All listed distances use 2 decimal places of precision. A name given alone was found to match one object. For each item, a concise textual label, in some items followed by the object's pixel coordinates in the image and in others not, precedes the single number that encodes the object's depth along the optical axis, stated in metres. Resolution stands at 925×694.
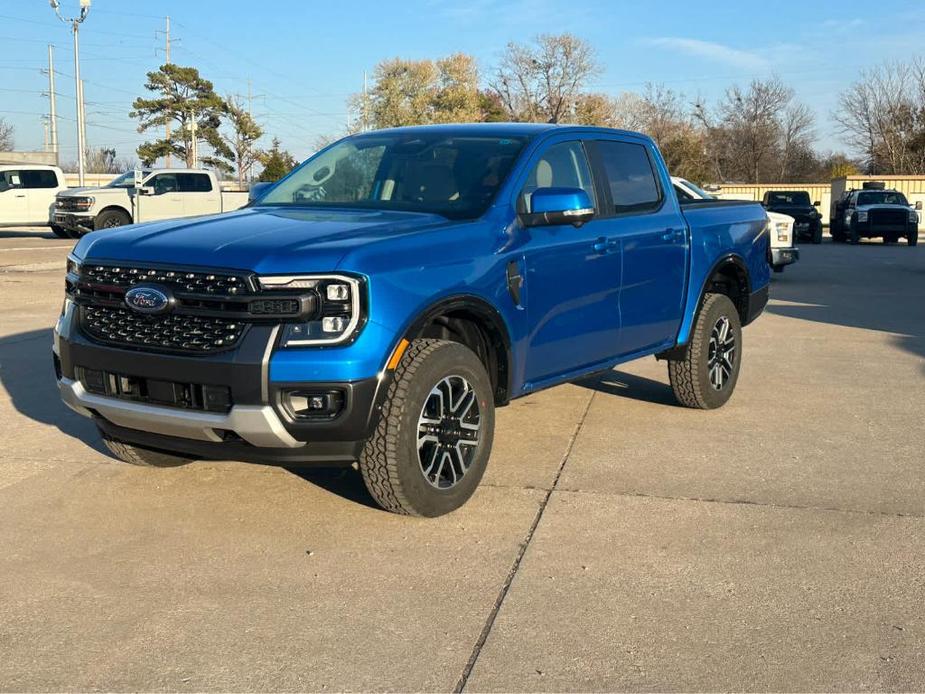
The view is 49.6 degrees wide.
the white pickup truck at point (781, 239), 15.95
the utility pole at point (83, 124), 46.03
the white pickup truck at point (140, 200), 23.84
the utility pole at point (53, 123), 64.19
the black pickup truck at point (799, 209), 30.45
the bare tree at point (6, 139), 82.04
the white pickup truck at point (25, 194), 26.69
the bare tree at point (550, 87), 62.84
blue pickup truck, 3.97
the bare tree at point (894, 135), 58.62
